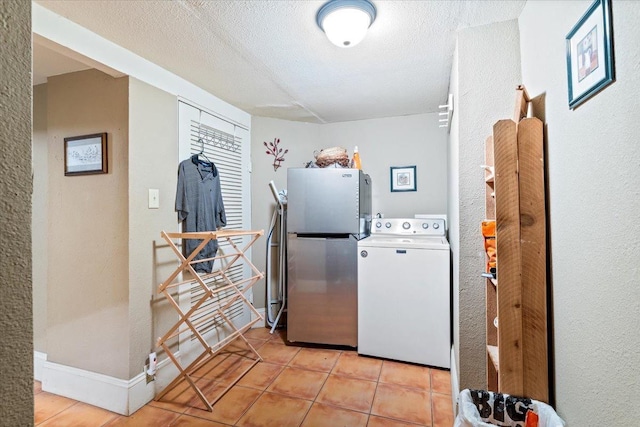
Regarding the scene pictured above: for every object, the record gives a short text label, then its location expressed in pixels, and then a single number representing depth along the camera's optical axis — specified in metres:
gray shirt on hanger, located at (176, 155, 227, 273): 2.06
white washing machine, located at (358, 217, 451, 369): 2.11
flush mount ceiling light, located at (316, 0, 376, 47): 1.34
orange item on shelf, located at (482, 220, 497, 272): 1.22
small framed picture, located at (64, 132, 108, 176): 1.77
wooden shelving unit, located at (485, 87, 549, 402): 1.04
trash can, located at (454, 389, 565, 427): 0.99
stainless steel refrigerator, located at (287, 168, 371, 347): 2.44
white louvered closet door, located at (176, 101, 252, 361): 2.15
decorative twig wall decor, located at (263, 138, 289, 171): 3.05
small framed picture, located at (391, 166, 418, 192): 3.00
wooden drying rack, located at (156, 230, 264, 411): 1.72
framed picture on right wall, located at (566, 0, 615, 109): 0.69
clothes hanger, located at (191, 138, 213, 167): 2.20
